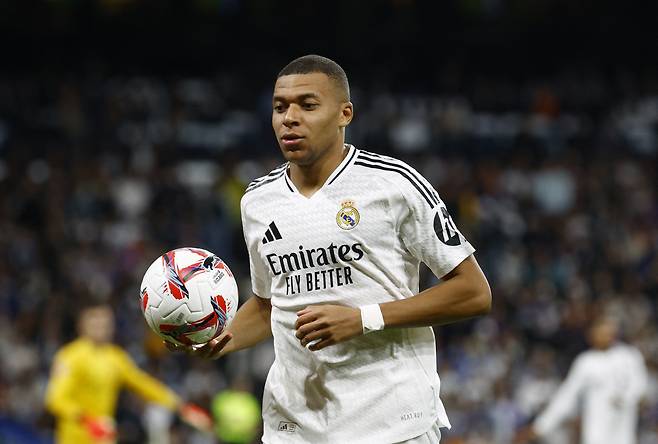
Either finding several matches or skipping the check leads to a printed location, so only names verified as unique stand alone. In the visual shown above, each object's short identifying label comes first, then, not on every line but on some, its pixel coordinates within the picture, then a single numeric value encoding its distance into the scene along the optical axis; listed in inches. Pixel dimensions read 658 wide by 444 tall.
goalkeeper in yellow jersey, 683.4
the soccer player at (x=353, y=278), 289.6
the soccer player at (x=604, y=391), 820.6
